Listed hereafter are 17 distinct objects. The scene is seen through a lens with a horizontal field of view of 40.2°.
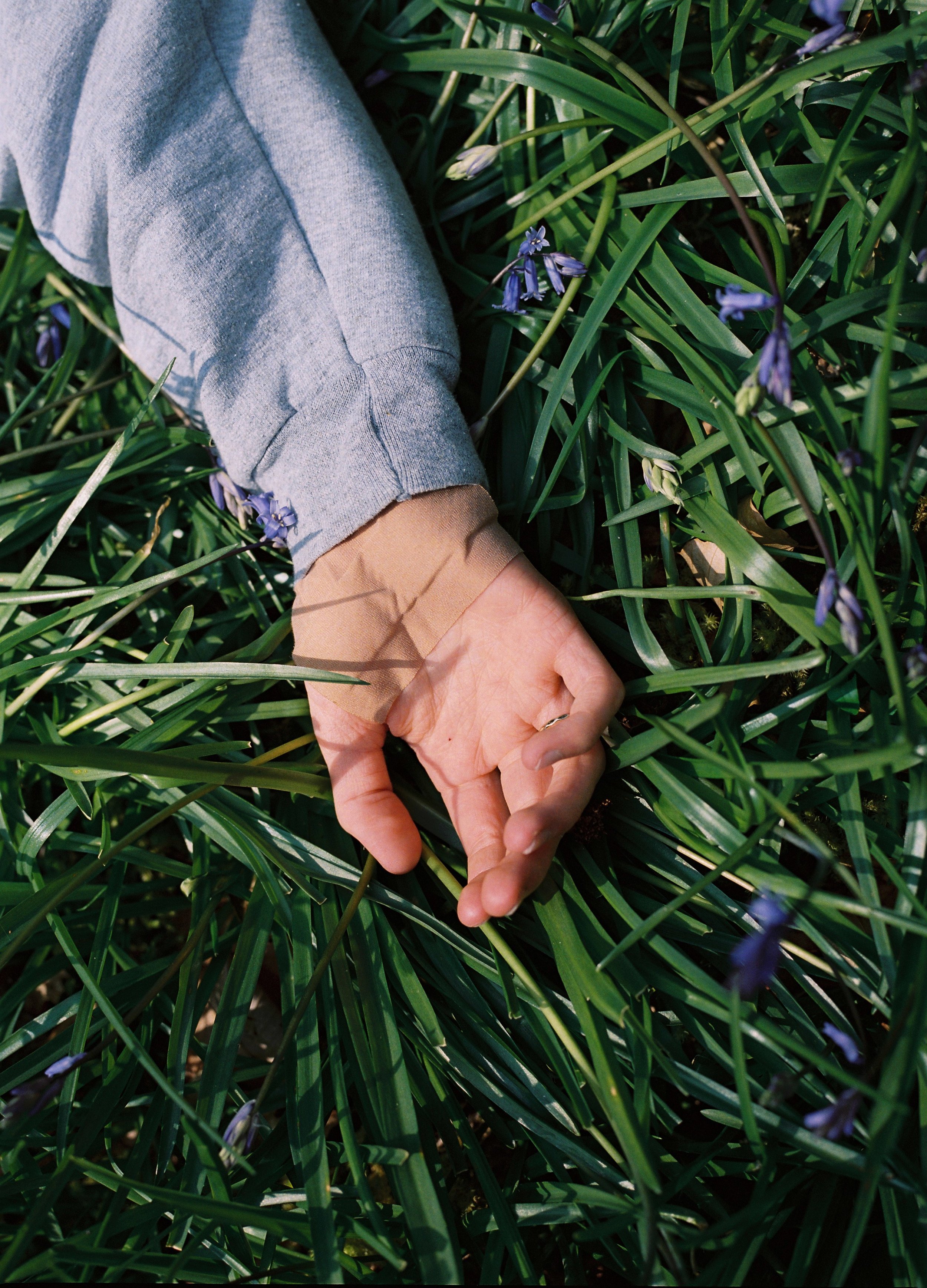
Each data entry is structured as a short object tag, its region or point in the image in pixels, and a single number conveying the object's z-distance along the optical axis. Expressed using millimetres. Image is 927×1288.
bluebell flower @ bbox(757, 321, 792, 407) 382
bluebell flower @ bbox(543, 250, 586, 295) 460
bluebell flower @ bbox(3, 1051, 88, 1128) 391
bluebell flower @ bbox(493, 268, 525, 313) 470
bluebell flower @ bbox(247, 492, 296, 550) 469
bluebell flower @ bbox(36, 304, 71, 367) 550
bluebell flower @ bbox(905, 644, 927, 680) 391
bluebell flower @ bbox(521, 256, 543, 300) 463
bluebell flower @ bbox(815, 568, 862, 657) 386
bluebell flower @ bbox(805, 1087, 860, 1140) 361
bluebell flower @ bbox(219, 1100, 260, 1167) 405
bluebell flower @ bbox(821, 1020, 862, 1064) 374
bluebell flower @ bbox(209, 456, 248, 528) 497
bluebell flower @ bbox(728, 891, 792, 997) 352
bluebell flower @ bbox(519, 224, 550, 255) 466
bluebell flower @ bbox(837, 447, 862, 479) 392
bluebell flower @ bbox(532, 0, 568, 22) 440
